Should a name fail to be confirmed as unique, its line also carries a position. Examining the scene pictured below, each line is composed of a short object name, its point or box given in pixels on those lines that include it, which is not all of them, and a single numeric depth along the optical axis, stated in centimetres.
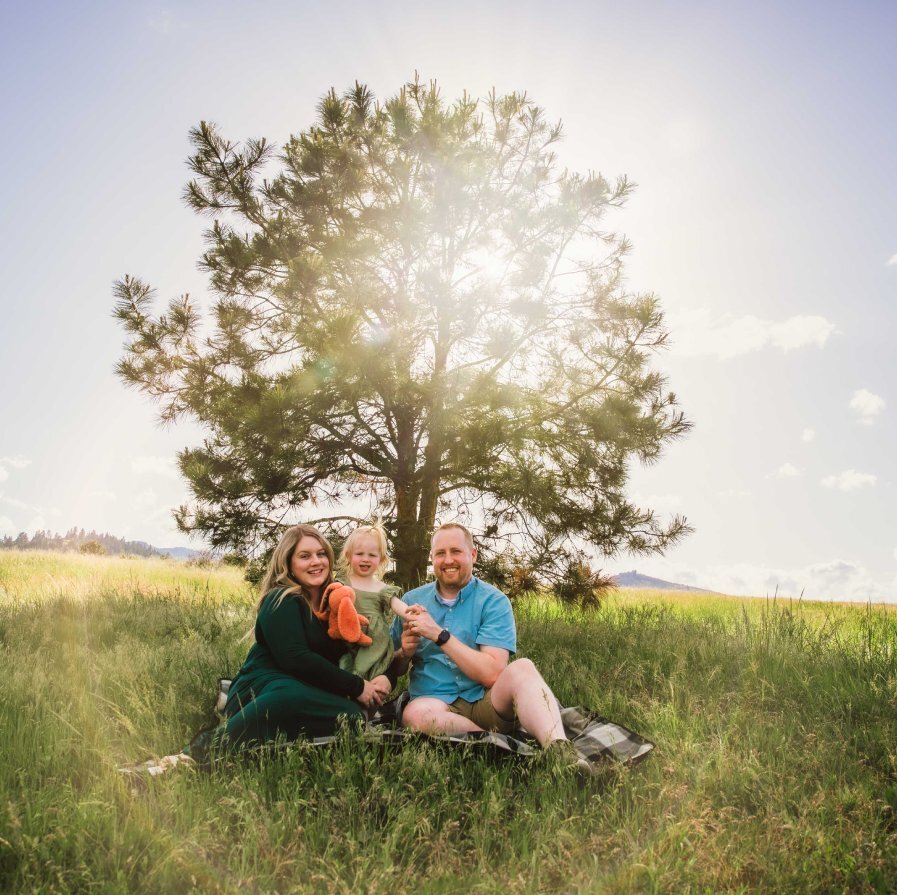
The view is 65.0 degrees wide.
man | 348
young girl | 385
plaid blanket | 329
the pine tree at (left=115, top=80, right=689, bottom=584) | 753
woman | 331
